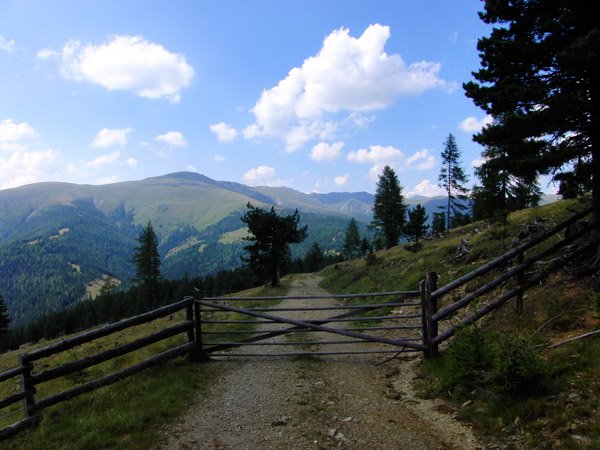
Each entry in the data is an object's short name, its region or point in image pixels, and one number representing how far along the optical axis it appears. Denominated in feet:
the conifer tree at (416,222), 173.99
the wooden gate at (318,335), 33.78
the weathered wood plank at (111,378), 25.79
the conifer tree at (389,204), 213.46
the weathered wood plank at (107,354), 25.61
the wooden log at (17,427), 22.62
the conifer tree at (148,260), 236.63
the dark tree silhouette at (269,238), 143.33
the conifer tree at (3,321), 213.46
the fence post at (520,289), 30.94
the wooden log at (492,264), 30.32
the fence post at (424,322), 31.42
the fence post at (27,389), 24.36
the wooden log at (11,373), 23.86
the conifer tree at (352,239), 339.73
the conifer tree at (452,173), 201.57
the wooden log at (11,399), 23.66
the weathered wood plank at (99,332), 25.16
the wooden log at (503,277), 30.12
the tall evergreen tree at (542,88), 28.63
